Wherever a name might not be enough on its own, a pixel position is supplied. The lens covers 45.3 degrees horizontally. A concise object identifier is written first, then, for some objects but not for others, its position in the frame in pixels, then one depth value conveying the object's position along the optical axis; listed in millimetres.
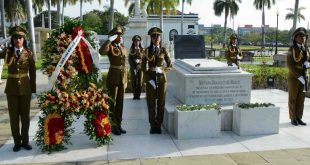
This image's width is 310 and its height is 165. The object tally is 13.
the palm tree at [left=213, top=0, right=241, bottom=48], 59625
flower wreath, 5406
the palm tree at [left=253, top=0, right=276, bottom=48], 59375
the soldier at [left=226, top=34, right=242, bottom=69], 11617
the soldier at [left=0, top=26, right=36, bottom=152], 5328
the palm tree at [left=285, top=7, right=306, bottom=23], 67488
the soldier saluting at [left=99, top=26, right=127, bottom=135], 6094
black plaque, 9812
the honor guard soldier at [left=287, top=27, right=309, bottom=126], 6820
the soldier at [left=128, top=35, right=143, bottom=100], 9570
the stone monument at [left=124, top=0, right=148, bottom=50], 16562
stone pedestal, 6898
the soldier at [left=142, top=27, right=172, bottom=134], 6304
